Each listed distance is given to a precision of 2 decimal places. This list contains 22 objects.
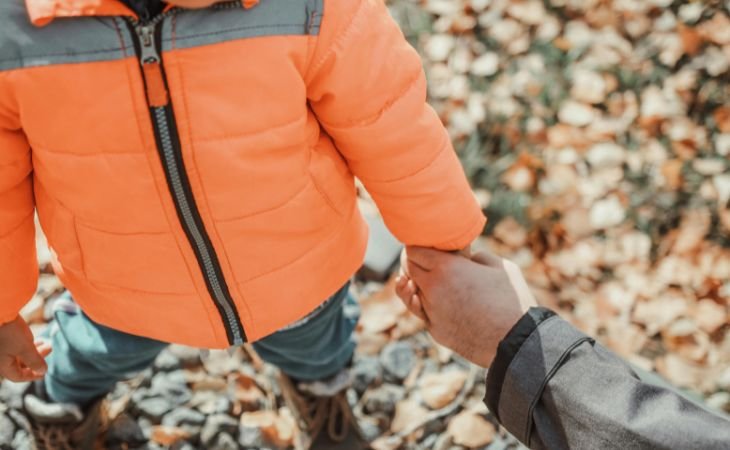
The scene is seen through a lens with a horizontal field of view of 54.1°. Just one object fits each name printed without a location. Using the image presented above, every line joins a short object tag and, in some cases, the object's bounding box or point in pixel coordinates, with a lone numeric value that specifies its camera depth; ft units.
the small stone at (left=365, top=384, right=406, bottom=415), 6.73
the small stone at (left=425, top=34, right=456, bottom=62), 9.34
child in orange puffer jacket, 3.38
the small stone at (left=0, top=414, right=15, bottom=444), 6.38
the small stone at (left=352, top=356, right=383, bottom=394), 6.85
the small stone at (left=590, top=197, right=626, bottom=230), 7.79
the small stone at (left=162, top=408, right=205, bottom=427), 6.59
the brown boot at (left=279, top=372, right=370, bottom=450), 6.35
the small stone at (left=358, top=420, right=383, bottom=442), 6.61
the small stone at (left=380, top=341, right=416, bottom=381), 6.95
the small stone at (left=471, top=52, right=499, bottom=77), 9.07
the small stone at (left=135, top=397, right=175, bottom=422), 6.59
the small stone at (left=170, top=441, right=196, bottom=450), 6.47
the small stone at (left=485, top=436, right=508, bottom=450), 6.44
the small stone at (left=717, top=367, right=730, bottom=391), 6.57
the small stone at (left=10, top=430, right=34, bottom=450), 6.36
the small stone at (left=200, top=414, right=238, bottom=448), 6.52
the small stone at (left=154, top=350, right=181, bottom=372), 6.87
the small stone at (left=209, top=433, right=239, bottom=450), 6.49
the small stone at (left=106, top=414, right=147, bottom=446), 6.48
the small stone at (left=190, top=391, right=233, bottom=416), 6.64
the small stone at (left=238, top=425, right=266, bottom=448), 6.49
